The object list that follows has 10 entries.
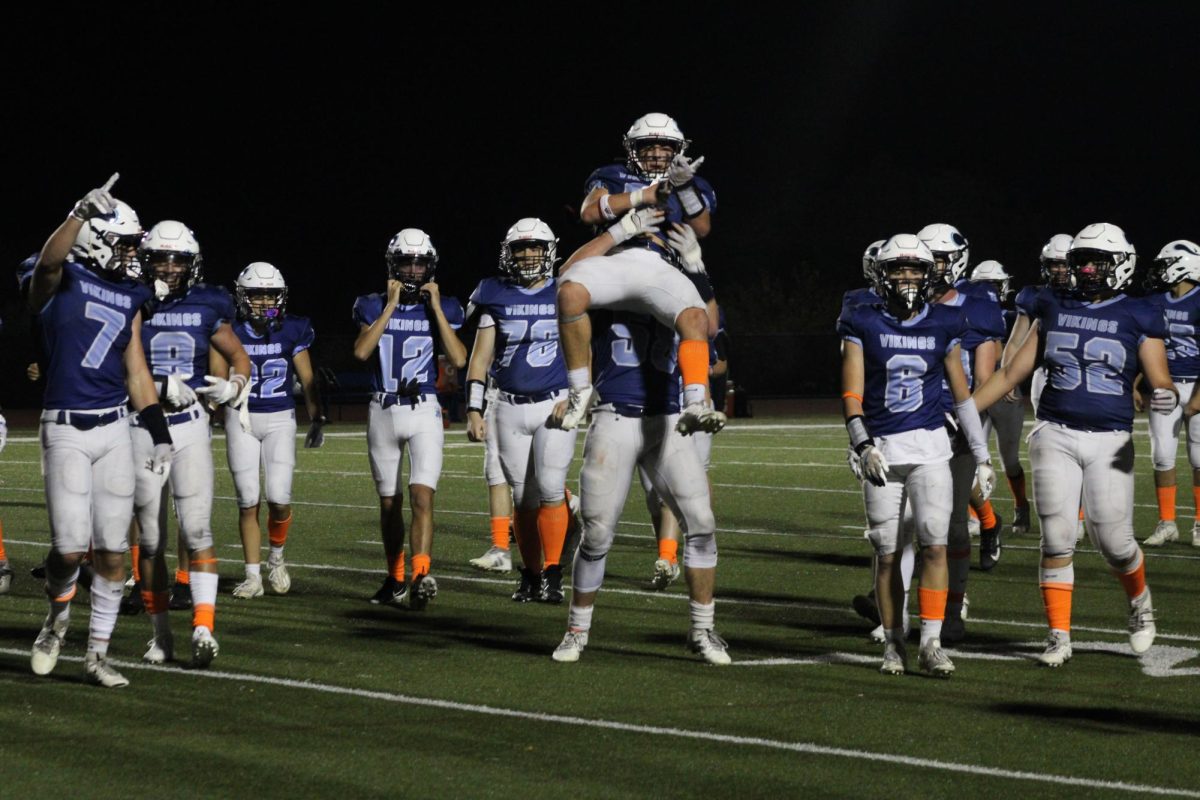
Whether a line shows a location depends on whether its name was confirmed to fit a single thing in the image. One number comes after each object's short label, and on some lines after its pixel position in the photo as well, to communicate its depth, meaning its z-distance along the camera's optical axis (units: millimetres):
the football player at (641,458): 14164
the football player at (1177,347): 23328
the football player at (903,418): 13703
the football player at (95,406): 12711
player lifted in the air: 13664
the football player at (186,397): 13937
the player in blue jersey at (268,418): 18187
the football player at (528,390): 17797
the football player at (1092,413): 14250
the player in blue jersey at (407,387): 17703
